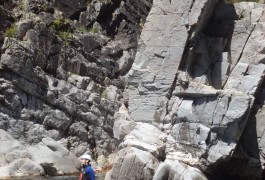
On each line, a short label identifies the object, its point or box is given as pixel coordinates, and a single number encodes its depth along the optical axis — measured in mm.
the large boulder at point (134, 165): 25594
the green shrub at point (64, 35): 46688
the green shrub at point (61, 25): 46812
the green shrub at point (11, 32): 43219
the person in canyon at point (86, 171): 19641
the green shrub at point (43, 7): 47344
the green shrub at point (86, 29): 49000
